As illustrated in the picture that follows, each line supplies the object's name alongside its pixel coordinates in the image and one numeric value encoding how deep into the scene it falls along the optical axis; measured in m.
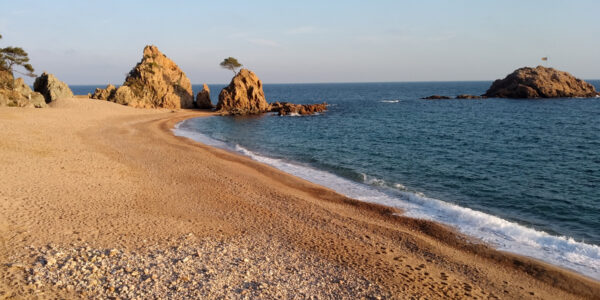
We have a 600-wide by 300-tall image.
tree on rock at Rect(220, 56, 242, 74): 82.44
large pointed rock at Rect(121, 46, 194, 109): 69.50
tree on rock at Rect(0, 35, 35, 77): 52.45
